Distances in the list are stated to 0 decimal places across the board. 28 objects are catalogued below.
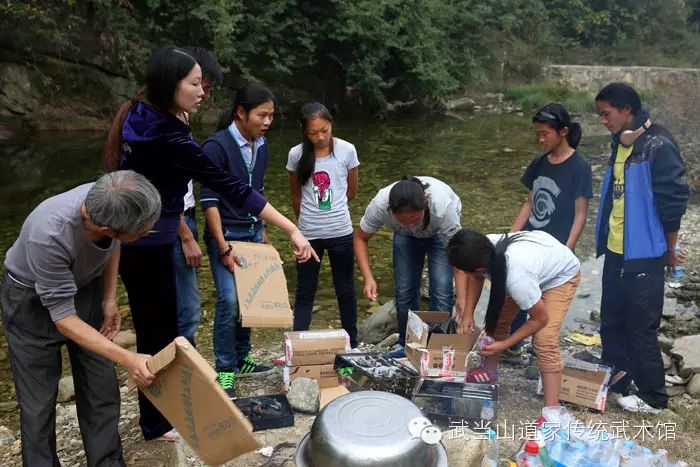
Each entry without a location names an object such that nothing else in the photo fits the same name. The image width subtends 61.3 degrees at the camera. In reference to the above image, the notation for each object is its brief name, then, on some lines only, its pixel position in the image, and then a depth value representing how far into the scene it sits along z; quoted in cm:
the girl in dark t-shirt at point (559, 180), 357
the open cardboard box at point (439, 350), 327
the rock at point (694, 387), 351
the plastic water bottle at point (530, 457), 260
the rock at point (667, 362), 380
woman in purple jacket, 241
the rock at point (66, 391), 367
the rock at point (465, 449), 248
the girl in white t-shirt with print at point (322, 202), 354
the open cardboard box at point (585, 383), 318
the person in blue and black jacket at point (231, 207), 313
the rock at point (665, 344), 397
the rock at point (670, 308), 477
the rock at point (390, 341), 425
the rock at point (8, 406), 368
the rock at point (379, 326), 454
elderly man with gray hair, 203
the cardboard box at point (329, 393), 317
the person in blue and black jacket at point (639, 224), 305
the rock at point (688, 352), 364
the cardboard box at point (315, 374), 325
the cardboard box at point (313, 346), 322
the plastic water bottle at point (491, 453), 259
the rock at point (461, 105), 1925
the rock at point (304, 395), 310
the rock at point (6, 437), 317
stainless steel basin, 203
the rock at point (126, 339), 446
